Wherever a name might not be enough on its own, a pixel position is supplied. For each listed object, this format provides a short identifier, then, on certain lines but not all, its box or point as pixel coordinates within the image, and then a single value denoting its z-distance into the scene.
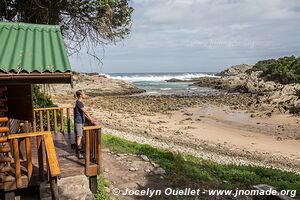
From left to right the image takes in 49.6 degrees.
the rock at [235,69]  130.31
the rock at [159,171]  10.91
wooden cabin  6.20
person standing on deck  8.42
